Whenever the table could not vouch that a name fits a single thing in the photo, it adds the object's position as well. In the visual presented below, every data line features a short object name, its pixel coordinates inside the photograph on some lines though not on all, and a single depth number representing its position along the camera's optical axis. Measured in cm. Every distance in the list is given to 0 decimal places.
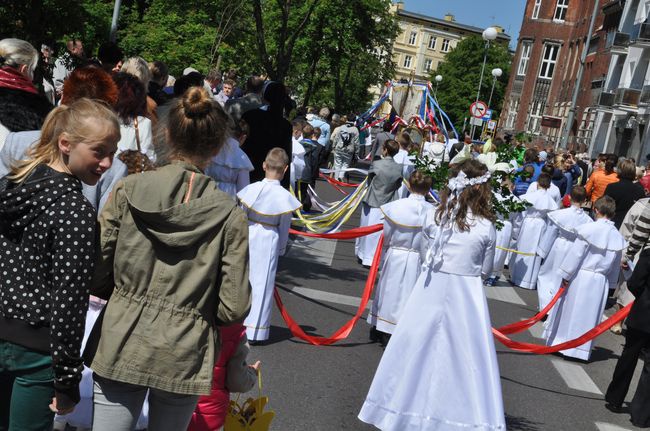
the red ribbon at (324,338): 825
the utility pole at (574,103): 3266
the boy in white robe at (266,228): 798
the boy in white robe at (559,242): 1180
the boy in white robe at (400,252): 906
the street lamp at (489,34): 3519
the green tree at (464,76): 9256
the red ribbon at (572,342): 878
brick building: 5341
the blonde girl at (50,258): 310
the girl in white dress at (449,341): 598
